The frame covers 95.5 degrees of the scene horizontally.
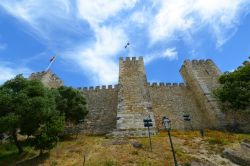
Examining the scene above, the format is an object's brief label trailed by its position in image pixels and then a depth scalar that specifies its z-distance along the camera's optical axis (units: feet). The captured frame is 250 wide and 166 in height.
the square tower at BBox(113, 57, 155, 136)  35.28
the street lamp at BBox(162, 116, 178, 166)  21.48
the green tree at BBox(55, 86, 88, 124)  36.45
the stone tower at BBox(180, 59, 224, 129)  40.29
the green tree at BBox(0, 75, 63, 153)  27.47
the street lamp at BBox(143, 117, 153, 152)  32.46
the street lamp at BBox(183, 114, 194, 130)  42.18
